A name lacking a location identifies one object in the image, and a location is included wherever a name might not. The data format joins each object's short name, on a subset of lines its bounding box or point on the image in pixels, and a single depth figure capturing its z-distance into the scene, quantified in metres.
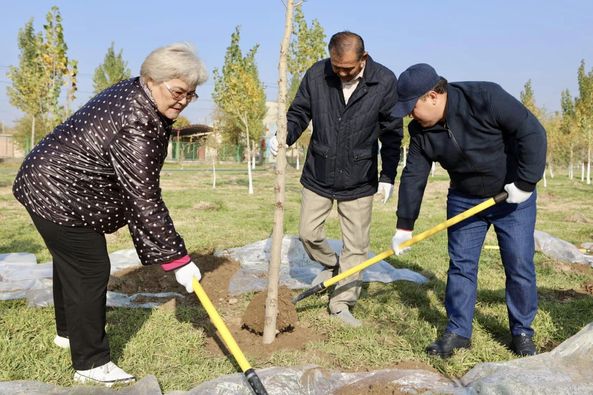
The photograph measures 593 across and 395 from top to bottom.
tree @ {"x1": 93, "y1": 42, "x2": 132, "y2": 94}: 27.28
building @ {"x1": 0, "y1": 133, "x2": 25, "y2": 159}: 39.31
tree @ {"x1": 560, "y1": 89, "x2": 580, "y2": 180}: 26.67
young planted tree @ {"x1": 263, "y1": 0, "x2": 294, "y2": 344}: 3.17
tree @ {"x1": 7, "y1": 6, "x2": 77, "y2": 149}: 10.60
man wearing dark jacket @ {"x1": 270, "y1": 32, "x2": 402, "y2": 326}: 3.62
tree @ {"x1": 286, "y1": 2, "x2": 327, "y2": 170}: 16.83
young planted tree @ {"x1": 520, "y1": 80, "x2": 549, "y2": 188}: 23.20
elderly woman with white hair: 2.45
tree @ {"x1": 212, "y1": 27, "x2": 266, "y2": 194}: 15.58
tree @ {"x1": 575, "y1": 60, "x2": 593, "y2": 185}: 22.16
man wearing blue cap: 2.87
